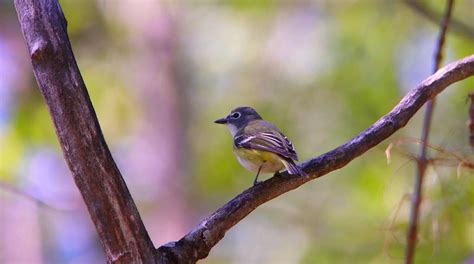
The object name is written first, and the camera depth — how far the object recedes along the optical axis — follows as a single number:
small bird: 8.23
